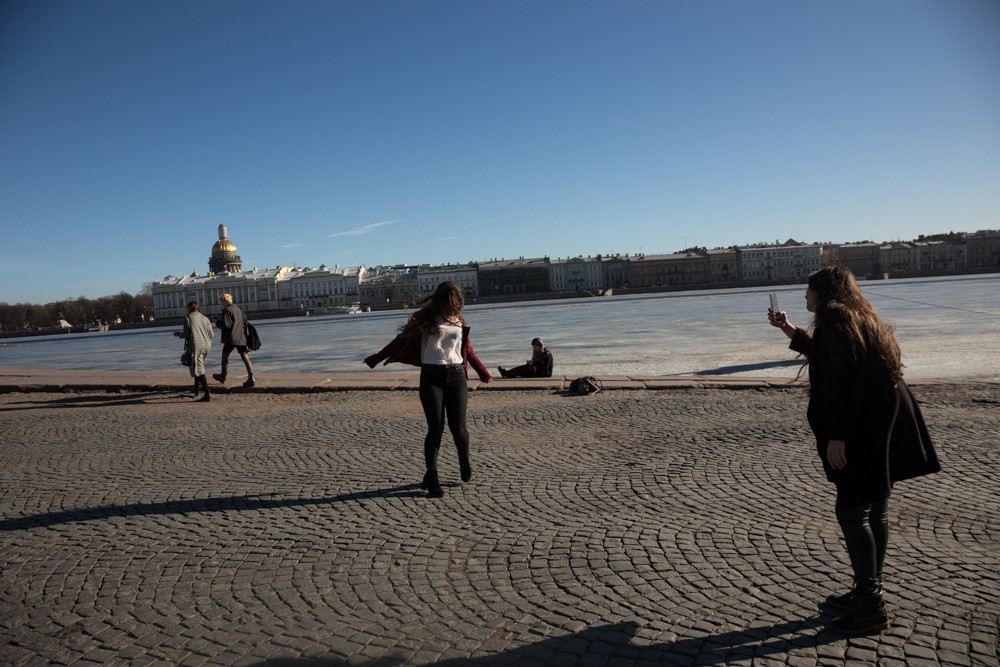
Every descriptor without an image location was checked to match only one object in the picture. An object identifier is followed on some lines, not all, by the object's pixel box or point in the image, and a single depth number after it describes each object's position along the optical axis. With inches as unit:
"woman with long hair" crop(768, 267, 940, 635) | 101.8
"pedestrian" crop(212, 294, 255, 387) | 366.9
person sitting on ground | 378.9
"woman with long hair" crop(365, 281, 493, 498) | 179.3
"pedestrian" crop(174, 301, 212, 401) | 344.5
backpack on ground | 312.5
